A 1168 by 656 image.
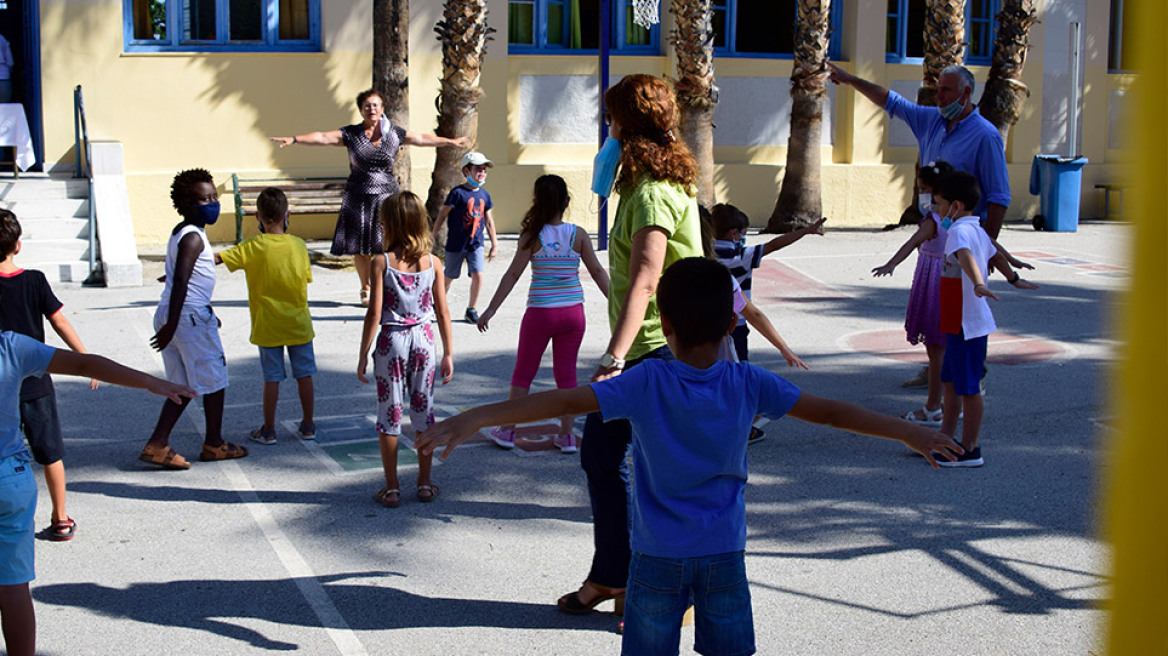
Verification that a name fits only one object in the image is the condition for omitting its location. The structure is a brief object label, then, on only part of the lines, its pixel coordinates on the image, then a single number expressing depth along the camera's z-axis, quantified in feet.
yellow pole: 3.95
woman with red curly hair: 14.06
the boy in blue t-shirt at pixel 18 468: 12.25
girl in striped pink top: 21.22
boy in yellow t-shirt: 22.26
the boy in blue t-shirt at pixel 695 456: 10.67
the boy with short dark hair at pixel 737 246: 22.63
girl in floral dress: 19.16
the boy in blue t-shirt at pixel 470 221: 34.14
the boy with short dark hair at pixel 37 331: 16.93
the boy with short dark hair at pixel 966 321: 21.11
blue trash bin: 60.13
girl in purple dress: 24.29
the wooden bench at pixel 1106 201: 65.93
